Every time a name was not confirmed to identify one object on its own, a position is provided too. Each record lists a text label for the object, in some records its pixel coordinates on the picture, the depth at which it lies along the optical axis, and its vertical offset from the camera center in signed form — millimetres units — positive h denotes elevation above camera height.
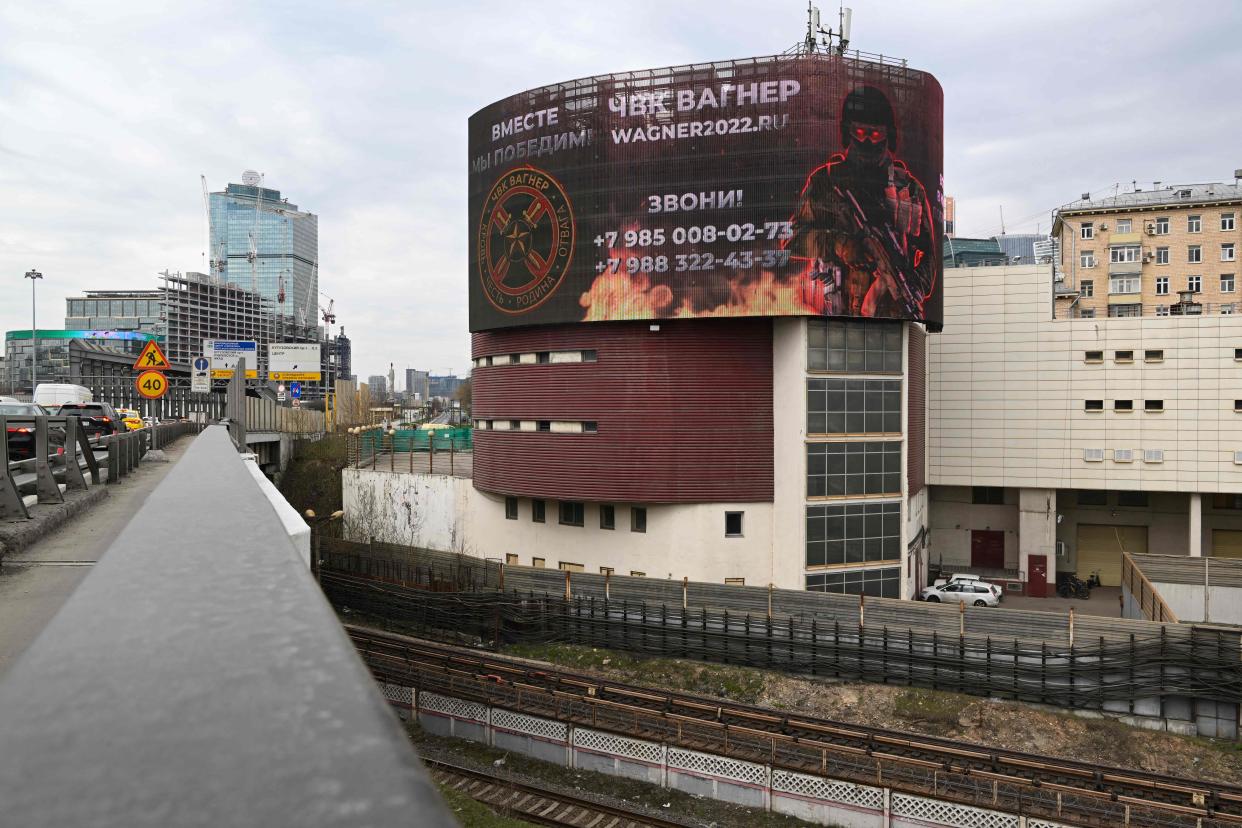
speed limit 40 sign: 23969 +683
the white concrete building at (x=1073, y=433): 42750 -1542
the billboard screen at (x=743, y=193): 32250 +8635
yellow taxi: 35997 -551
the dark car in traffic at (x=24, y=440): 17797 -721
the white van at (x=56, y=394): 35938 +605
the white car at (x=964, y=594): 38875 -9081
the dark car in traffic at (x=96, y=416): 26769 -295
